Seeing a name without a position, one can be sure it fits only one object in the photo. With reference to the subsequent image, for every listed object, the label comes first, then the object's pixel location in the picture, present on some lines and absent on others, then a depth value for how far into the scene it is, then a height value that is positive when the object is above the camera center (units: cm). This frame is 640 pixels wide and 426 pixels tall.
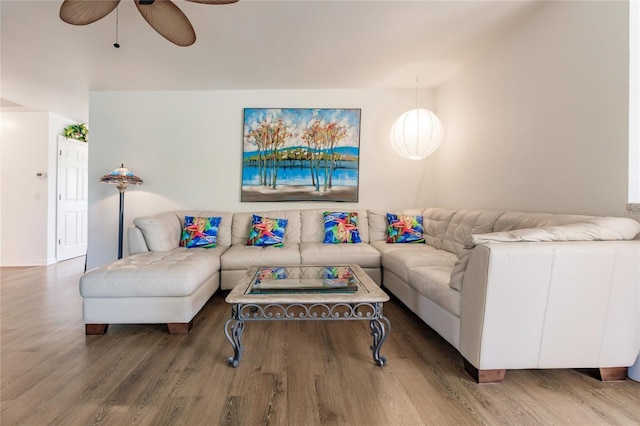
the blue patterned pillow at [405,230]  340 -24
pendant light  324 +84
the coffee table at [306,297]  164 -51
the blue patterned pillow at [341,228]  347 -25
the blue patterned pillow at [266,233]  335 -32
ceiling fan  177 +115
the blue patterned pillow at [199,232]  328 -34
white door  486 -1
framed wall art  391 +67
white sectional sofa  147 -50
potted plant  493 +111
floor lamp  346 +22
